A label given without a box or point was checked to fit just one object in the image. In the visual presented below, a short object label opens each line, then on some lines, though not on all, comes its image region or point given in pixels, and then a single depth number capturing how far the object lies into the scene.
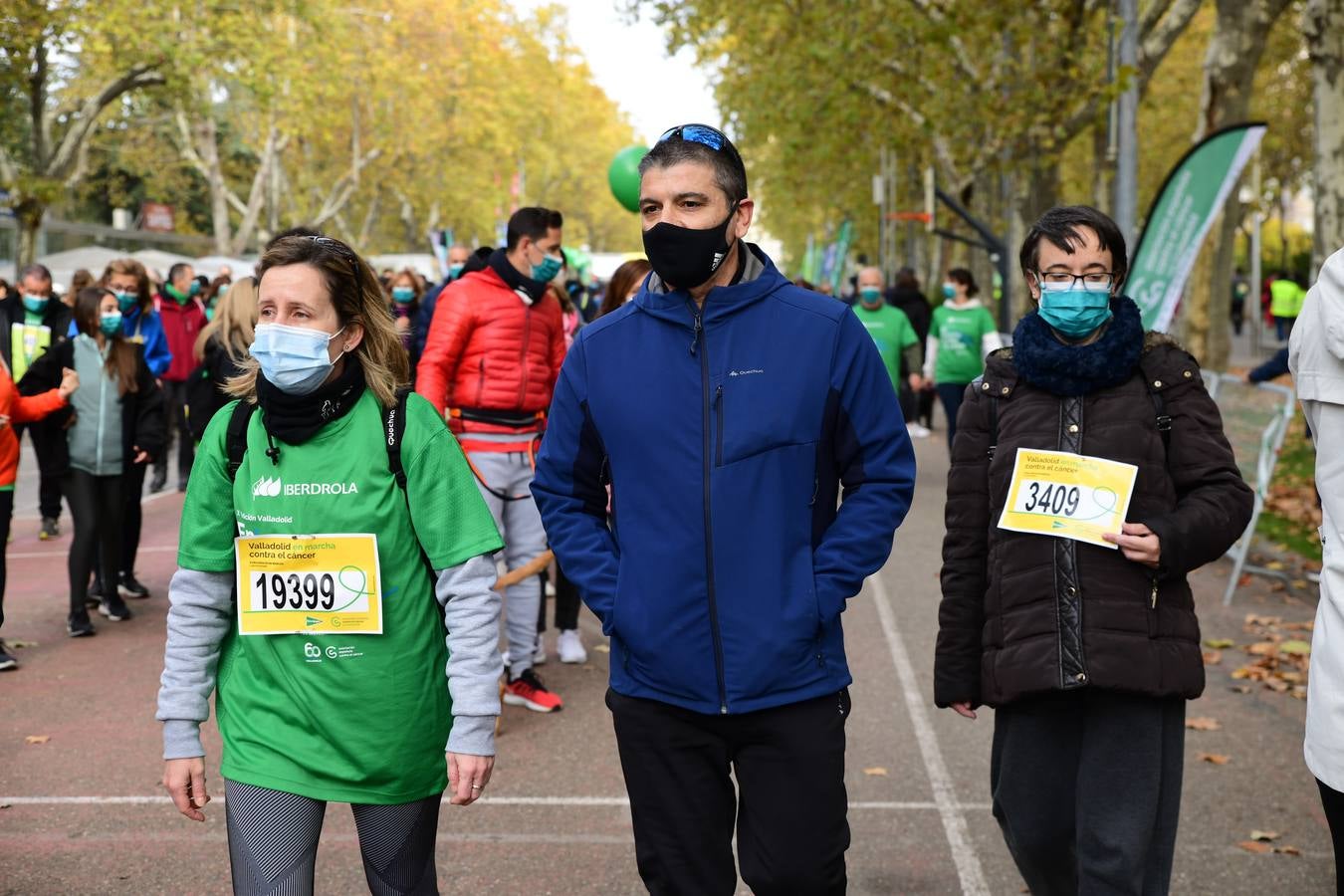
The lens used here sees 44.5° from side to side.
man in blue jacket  3.22
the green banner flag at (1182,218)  11.26
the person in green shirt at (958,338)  14.23
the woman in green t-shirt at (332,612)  3.29
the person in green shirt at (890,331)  14.95
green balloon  13.52
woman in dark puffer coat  3.64
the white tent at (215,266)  34.38
